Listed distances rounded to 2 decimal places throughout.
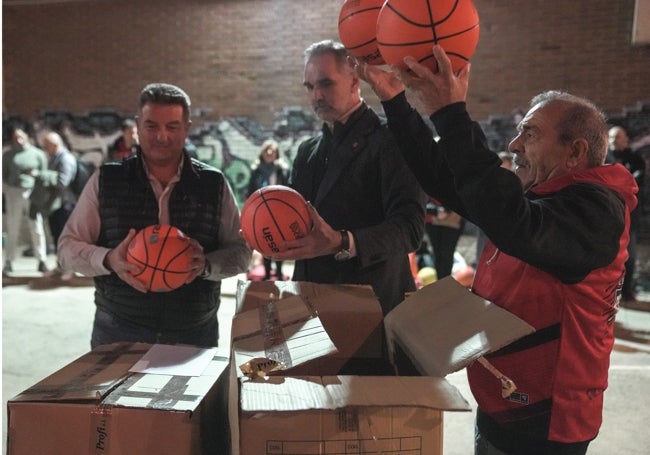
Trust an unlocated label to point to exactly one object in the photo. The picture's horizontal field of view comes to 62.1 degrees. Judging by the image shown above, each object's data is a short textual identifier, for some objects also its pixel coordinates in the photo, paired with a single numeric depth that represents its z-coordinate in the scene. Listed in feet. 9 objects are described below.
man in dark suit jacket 7.40
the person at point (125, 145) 25.55
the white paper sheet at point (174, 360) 4.90
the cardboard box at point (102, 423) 4.08
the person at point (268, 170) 26.53
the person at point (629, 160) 22.11
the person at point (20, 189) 26.63
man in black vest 7.70
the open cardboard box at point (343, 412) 3.35
